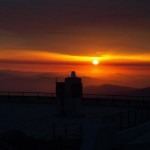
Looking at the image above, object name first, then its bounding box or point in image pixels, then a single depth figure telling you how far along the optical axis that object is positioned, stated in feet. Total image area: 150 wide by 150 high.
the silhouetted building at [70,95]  104.73
